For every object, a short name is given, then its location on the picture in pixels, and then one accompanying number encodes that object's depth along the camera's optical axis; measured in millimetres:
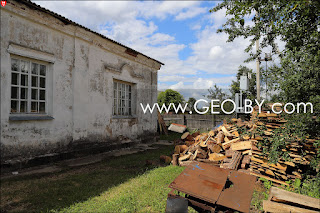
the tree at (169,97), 28798
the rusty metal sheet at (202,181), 3424
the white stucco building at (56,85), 5547
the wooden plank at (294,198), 3158
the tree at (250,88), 22786
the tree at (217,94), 23962
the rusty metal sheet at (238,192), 3295
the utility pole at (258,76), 14027
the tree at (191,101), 34559
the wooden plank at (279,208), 3105
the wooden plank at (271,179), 4935
